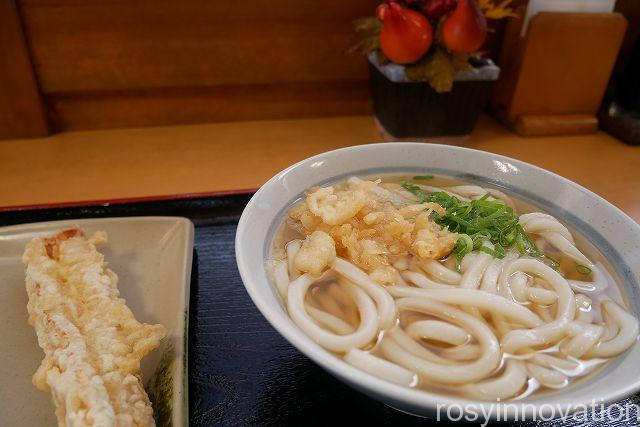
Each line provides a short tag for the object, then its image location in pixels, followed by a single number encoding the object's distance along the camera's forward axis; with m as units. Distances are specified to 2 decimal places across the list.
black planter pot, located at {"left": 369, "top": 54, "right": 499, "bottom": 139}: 0.47
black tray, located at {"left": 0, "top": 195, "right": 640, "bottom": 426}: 0.25
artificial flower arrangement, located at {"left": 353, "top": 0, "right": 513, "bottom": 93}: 0.44
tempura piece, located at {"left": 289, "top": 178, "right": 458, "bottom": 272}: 0.27
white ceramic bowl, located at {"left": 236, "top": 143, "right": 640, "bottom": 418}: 0.19
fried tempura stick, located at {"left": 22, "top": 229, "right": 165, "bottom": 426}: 0.22
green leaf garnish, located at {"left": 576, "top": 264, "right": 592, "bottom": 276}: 0.28
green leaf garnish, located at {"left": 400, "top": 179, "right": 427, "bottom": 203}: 0.32
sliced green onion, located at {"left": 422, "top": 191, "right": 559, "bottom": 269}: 0.28
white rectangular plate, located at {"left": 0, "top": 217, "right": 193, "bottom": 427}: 0.24
